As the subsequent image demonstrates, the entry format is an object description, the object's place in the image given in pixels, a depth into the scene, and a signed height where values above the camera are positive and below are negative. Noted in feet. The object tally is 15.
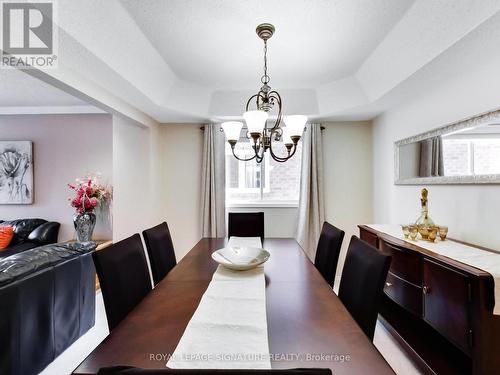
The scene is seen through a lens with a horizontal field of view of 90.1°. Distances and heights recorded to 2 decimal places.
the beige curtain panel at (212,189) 11.55 -0.13
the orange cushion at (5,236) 11.29 -2.30
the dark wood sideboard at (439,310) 4.23 -2.52
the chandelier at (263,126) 5.10 +1.34
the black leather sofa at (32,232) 11.53 -2.18
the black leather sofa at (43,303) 5.01 -2.83
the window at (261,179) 12.30 +0.36
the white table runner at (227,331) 2.65 -1.84
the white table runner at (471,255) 4.18 -1.43
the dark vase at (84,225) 10.81 -1.69
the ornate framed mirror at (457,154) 5.71 +0.90
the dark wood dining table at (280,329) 2.66 -1.86
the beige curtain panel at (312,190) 11.41 -0.16
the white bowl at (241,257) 5.14 -1.62
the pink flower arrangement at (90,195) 11.14 -0.40
